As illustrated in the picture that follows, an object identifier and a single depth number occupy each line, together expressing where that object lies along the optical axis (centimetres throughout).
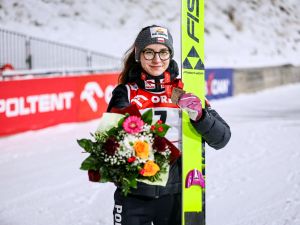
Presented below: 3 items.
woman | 229
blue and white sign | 1587
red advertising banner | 908
